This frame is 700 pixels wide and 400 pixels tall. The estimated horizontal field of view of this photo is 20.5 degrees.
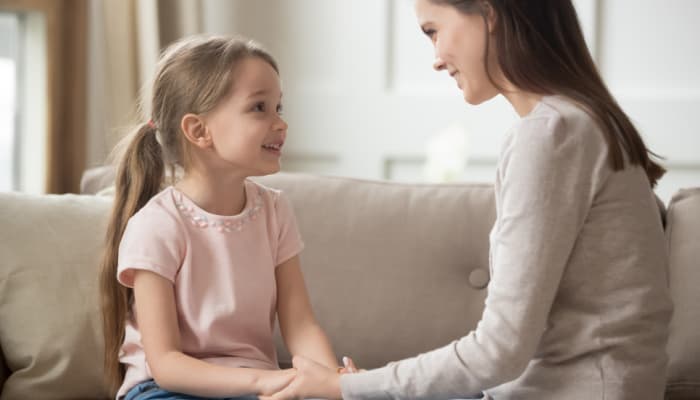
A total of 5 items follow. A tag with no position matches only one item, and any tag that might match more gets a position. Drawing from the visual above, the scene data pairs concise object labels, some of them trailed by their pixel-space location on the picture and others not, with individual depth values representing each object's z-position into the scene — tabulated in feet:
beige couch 9.23
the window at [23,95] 12.03
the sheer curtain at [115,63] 12.20
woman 7.72
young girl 8.42
